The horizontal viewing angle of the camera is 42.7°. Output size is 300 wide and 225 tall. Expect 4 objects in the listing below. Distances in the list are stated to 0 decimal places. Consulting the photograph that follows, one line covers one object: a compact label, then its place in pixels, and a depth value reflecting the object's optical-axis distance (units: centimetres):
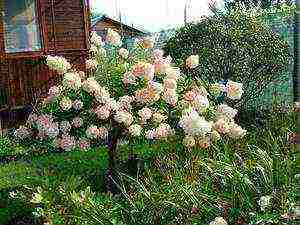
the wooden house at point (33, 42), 724
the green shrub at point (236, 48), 703
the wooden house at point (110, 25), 1464
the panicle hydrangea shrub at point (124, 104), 373
